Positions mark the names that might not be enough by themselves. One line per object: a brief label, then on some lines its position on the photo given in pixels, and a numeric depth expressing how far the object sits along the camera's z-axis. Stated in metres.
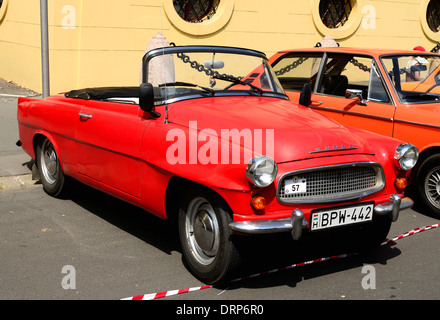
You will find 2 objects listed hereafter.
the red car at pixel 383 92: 5.98
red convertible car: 3.85
